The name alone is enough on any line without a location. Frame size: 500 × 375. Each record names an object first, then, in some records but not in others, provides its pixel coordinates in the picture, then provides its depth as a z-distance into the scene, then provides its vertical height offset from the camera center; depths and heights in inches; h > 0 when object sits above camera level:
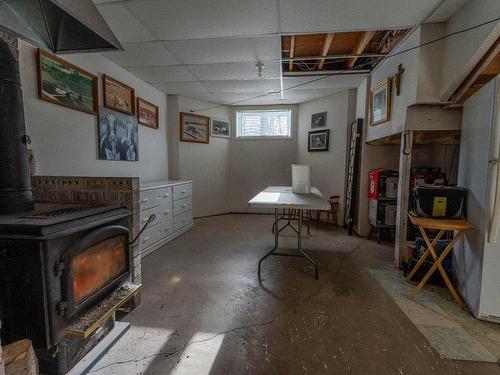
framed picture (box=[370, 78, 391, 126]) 120.0 +35.3
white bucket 120.7 -6.0
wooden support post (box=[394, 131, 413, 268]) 104.1 -12.5
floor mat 61.1 -46.0
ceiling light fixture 128.2 +54.1
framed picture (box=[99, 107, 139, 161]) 122.1 +16.1
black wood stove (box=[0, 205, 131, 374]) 43.0 -21.4
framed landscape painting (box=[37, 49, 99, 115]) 89.8 +33.4
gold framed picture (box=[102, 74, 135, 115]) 123.4 +38.4
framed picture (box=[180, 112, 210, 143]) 194.4 +31.8
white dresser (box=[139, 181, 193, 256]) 123.4 -27.0
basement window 220.1 +39.7
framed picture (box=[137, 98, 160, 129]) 153.8 +34.9
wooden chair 184.7 -34.9
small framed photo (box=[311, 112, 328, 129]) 193.5 +38.7
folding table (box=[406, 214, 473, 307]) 76.7 -19.6
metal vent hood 52.5 +32.8
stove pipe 48.4 +5.3
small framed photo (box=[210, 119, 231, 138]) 212.4 +34.0
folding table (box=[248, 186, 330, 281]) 91.1 -13.7
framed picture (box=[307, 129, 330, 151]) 191.6 +22.1
